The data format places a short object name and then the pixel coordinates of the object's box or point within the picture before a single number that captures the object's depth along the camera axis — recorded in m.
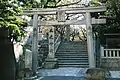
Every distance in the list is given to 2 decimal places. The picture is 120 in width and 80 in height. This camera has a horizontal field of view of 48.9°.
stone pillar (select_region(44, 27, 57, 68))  9.66
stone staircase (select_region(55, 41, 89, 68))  10.03
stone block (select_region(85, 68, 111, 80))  5.59
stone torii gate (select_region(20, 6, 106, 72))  7.67
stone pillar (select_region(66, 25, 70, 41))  14.76
